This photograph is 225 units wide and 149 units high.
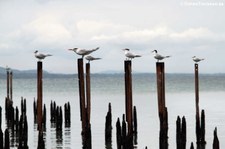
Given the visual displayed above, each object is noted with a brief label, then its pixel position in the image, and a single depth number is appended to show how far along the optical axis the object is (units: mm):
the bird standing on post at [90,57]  27453
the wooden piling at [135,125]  28516
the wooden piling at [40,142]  21711
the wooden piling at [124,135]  21094
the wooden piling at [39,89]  24566
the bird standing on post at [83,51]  24827
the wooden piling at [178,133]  22773
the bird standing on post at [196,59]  29688
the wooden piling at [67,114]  34062
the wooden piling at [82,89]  22359
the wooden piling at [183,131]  23212
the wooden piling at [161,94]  24219
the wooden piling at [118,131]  23109
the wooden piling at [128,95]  22422
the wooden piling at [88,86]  24611
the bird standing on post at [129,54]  26547
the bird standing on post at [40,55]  28742
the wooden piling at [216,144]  18856
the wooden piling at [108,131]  27406
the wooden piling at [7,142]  20609
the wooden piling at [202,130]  25844
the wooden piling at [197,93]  26422
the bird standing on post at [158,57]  27969
